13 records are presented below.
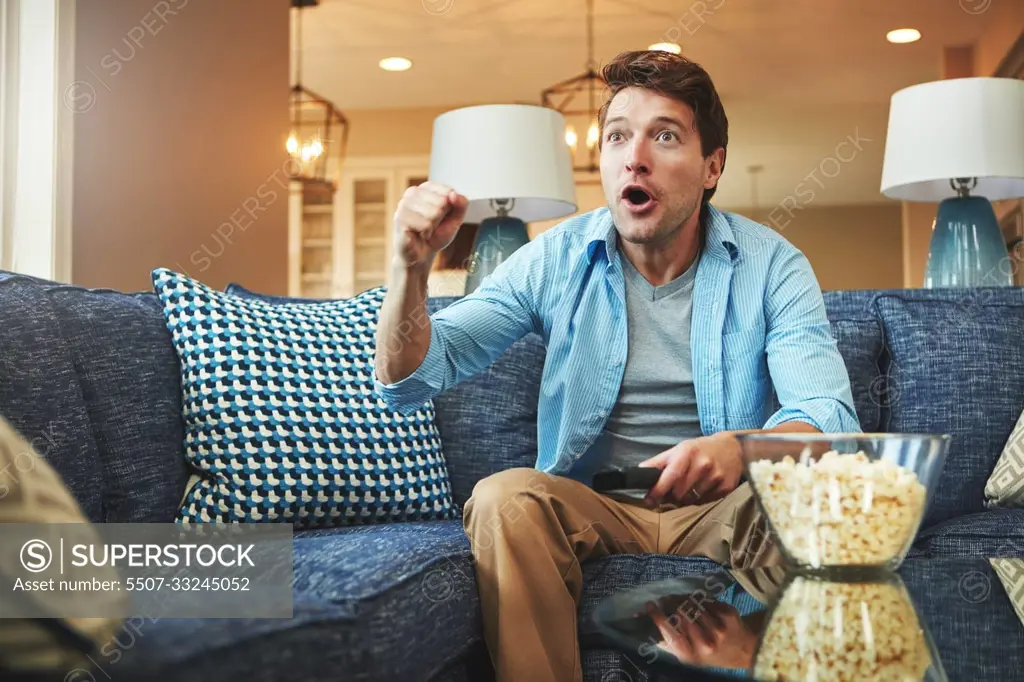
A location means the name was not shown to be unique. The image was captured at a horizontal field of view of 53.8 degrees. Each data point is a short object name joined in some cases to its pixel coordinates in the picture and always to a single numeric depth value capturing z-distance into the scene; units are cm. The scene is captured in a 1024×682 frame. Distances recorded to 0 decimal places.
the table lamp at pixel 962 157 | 246
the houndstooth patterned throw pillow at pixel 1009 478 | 177
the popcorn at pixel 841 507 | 95
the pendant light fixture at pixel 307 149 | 466
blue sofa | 93
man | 148
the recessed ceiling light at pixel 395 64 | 605
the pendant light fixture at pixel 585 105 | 479
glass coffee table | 78
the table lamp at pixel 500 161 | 257
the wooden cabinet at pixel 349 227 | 700
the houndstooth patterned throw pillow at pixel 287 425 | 156
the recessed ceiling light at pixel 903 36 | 549
